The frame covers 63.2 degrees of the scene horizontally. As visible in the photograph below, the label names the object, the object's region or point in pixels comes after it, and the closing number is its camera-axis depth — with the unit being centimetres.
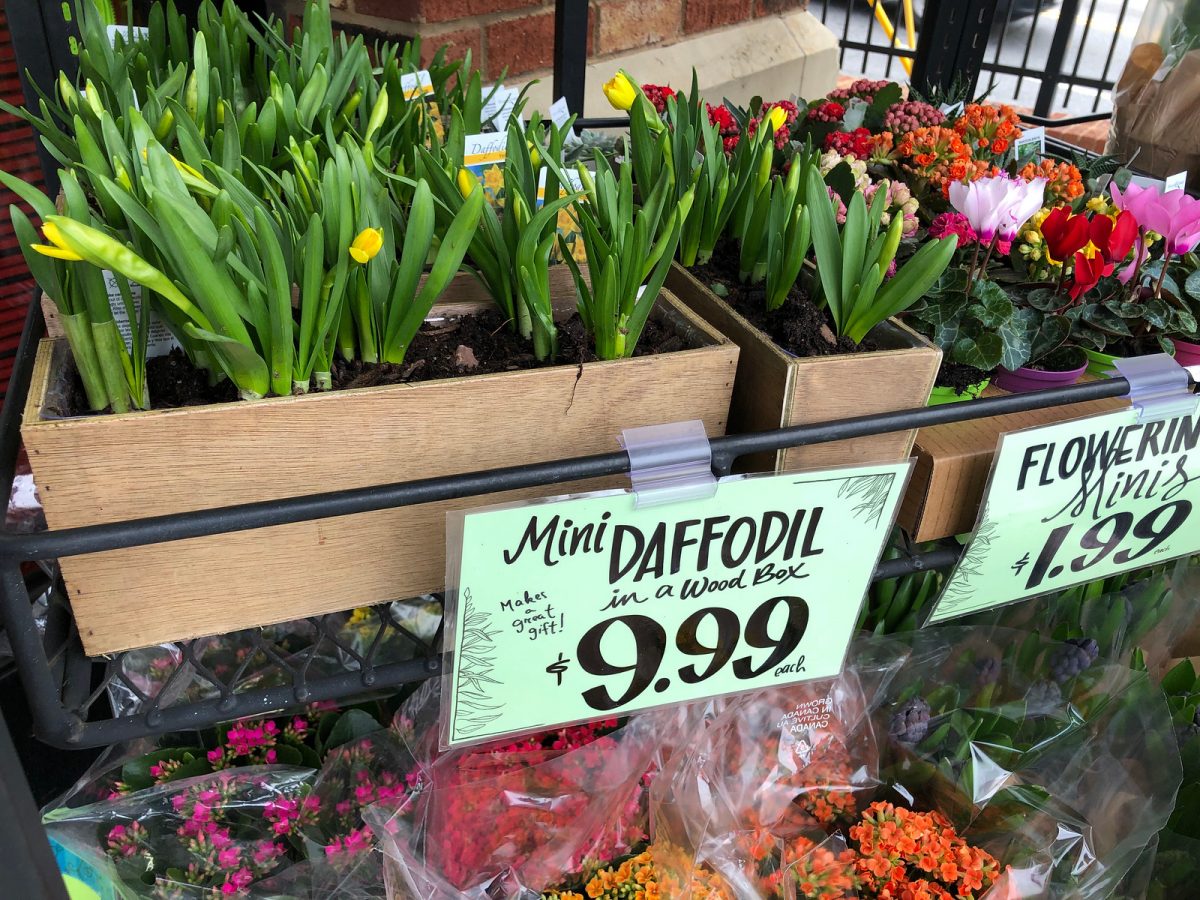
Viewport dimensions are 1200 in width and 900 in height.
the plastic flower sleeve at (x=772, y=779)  82
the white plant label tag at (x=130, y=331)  66
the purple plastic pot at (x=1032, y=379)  89
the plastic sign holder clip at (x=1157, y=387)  73
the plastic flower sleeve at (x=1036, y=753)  83
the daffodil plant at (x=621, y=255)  65
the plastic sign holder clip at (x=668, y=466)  59
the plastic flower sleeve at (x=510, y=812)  79
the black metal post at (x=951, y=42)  149
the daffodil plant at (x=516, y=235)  66
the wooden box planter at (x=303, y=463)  55
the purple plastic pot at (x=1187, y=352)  94
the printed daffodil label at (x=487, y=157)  89
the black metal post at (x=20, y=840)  34
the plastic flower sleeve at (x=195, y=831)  79
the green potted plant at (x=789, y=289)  68
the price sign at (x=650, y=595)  59
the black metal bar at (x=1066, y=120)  145
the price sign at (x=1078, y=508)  72
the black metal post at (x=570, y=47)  117
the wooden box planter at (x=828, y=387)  67
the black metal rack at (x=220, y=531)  51
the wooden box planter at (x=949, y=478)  77
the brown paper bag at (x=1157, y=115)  135
